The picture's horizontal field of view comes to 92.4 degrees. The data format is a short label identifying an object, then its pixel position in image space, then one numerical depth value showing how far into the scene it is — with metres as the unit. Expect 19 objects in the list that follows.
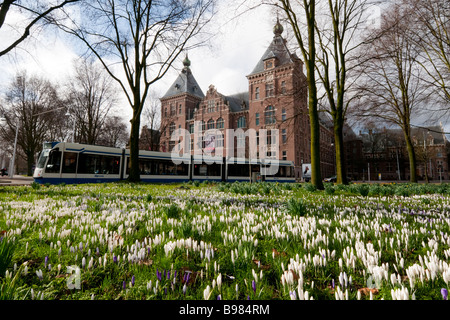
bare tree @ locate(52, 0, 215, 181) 16.08
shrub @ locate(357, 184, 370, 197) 7.62
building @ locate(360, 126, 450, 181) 70.38
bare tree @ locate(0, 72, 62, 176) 31.47
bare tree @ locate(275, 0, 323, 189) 11.15
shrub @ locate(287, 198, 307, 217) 3.74
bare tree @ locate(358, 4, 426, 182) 14.50
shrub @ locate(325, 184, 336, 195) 7.88
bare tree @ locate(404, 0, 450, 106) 13.41
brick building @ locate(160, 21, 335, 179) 46.31
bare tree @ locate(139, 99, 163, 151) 37.97
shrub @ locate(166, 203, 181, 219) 3.63
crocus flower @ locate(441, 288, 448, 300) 1.11
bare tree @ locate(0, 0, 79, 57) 9.38
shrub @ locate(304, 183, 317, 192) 9.33
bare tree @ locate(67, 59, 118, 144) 30.05
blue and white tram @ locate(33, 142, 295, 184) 16.73
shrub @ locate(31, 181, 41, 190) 8.92
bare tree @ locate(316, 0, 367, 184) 15.41
